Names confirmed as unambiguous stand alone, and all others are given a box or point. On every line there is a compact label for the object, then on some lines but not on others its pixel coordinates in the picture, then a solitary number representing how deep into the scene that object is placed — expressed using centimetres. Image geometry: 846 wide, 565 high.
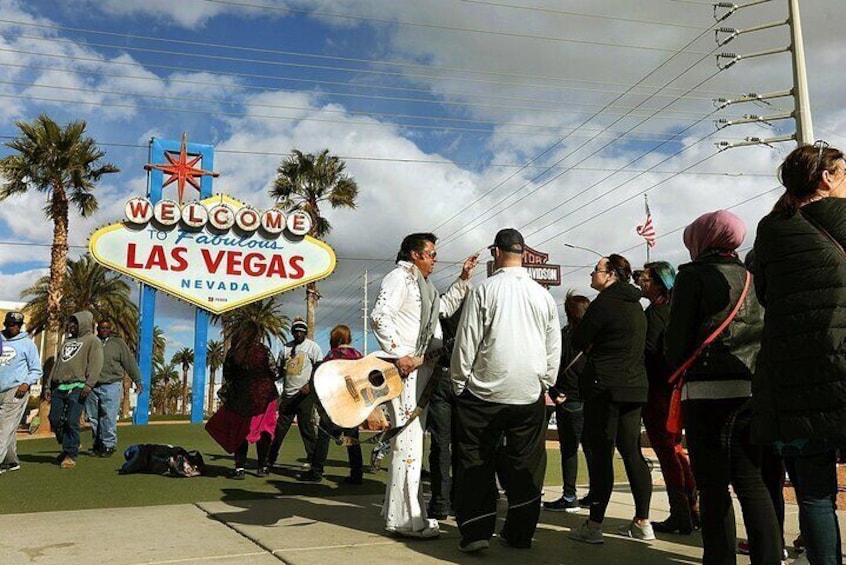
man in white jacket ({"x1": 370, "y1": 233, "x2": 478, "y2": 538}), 468
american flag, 3411
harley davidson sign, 1593
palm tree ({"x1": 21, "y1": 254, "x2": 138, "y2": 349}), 4334
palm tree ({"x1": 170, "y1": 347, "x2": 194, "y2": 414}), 9125
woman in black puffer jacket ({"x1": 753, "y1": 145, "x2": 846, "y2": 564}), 267
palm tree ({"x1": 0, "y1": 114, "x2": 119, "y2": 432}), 2747
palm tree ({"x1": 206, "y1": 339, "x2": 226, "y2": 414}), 7438
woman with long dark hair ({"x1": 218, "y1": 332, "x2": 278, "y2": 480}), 808
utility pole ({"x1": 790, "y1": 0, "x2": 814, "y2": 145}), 2106
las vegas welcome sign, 2128
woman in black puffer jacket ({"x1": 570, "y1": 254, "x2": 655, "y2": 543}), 470
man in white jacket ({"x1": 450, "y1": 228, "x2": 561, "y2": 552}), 437
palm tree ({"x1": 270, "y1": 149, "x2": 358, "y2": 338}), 3519
